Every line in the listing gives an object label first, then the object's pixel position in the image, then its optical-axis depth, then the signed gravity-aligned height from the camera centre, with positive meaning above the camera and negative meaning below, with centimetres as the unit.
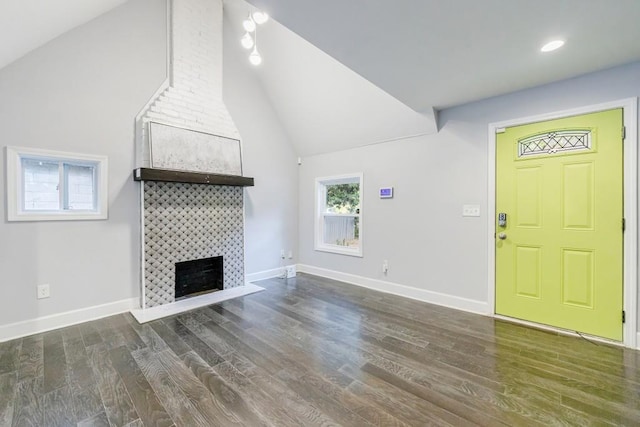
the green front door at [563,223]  251 -13
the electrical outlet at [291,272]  482 -109
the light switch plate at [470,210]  326 +1
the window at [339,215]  465 -7
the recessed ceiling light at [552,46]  205 +129
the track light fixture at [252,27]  287 +208
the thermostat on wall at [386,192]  404 +28
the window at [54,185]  264 +29
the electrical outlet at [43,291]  276 -82
